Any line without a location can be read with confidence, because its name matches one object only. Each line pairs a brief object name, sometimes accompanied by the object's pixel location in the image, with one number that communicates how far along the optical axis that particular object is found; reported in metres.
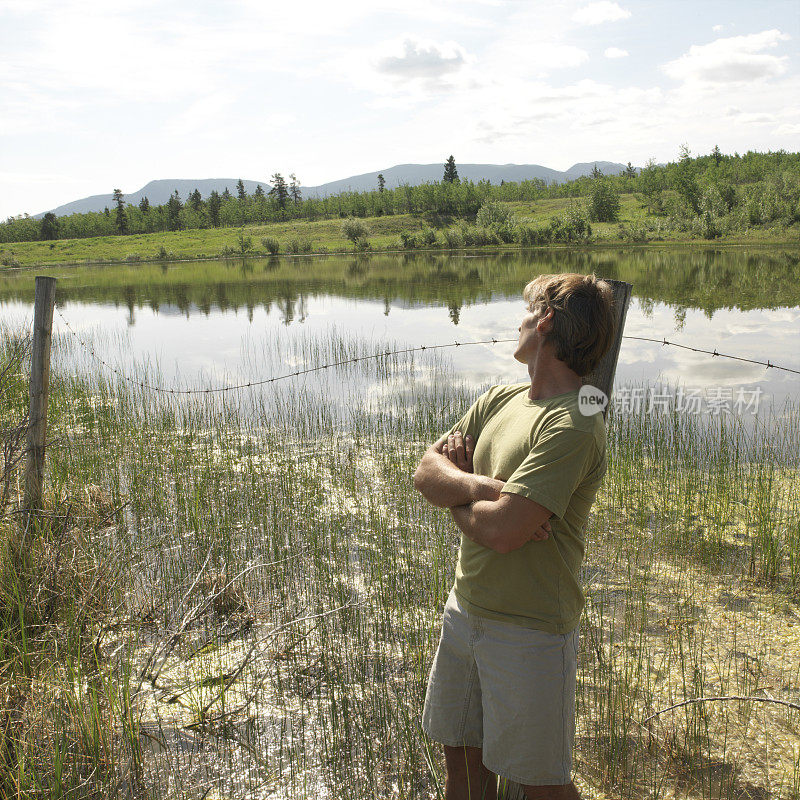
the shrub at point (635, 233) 47.38
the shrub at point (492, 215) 61.74
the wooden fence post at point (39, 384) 3.81
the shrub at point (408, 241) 58.50
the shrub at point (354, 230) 61.72
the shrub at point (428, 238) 57.94
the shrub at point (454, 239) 57.25
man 1.60
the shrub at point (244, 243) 61.17
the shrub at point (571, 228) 50.47
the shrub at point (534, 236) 53.12
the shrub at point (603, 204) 59.47
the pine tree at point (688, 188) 56.76
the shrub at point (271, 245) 59.53
